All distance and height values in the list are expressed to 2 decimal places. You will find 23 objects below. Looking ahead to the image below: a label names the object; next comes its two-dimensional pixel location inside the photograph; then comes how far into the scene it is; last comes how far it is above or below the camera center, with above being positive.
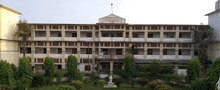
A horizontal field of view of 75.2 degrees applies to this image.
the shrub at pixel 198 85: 10.04 -2.99
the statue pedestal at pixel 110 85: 16.56 -4.73
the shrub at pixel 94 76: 20.13 -4.52
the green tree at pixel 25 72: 15.34 -3.03
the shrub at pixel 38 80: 16.77 -4.22
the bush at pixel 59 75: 18.45 -3.98
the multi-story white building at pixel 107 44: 24.09 +0.09
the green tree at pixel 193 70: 15.92 -2.85
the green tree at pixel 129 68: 18.70 -3.11
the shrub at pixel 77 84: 14.74 -4.10
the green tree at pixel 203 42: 21.92 +0.41
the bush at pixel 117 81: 16.94 -4.40
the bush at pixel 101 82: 17.50 -4.67
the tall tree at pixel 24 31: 22.73 +2.10
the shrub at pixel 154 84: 14.19 -3.95
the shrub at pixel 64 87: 10.83 -3.30
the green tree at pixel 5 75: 13.64 -2.96
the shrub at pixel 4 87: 12.60 -3.86
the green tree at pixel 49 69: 17.67 -3.13
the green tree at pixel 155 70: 18.38 -3.28
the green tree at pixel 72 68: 18.08 -3.02
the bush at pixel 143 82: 15.93 -4.19
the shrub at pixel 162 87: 12.50 -3.79
